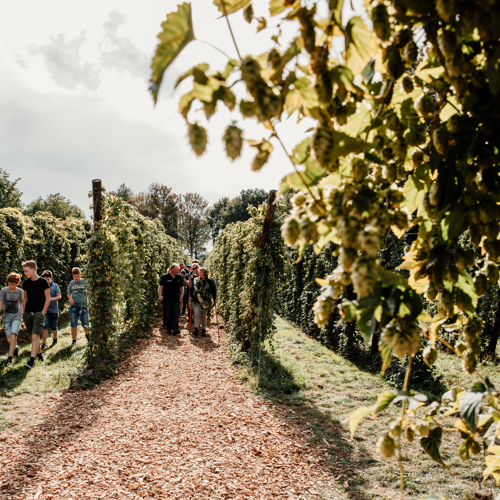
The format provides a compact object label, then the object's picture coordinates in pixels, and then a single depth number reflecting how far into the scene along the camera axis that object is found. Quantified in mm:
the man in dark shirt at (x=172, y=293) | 9383
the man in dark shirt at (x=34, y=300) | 6422
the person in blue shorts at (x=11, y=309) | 6148
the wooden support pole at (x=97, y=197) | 6277
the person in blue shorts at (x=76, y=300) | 7762
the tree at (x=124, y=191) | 58678
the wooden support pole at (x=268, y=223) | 5974
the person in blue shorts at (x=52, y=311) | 7938
